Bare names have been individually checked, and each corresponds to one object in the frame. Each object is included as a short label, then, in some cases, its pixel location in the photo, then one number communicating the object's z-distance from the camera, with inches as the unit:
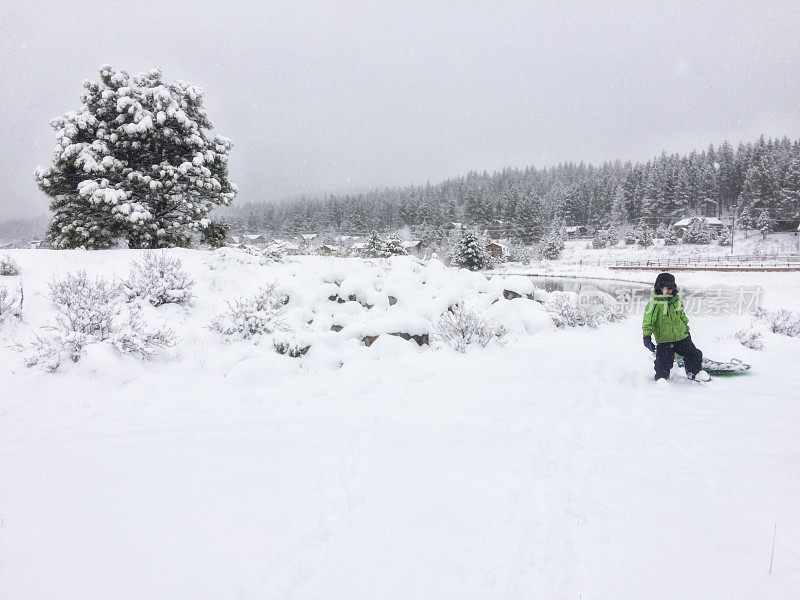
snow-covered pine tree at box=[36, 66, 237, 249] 465.7
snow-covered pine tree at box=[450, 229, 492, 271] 1595.7
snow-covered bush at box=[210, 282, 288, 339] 262.4
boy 209.8
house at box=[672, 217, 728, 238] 2422.5
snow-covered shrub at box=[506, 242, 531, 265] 2244.8
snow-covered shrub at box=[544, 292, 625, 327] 391.2
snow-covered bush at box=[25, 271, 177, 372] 185.2
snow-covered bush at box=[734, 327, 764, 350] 287.3
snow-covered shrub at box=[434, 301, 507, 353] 281.0
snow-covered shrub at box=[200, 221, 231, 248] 541.0
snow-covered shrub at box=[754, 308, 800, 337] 349.1
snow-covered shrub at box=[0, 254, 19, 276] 297.3
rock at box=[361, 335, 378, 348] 281.8
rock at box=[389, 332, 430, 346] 296.8
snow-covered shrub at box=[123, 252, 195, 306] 285.9
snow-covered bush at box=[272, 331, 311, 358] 250.4
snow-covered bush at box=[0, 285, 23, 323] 226.7
